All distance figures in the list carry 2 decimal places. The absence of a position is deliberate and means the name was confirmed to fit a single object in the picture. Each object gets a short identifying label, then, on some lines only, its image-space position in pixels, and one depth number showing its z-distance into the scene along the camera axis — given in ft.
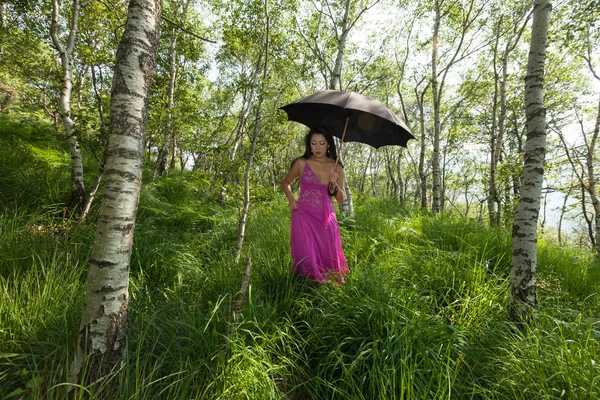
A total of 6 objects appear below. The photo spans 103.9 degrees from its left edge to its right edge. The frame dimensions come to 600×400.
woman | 9.41
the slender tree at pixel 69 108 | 12.68
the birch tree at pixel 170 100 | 21.86
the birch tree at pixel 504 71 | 25.70
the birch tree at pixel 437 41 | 24.99
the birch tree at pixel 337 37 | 20.60
